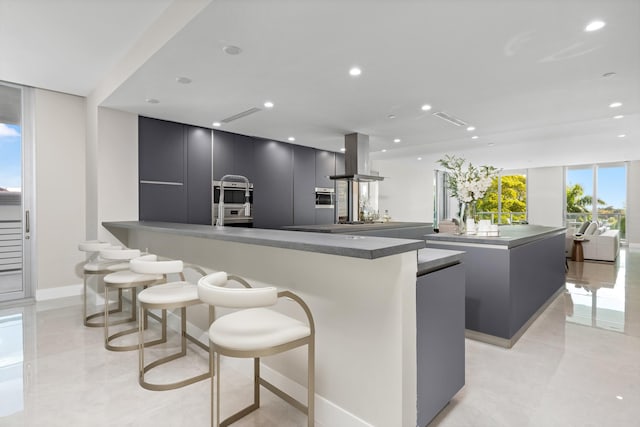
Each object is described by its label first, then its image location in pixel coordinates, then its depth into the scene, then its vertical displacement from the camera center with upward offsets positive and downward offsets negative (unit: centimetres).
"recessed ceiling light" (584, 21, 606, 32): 213 +120
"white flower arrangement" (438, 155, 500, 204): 317 +26
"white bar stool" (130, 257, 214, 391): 205 -56
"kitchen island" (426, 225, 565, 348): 272 -66
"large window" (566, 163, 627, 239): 987 +39
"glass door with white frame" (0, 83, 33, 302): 400 +20
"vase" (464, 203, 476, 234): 327 -10
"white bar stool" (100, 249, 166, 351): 266 -59
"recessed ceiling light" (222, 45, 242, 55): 246 +121
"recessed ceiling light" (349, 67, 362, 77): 286 +122
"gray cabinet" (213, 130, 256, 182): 509 +87
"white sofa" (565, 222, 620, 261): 683 -78
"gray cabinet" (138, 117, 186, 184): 430 +80
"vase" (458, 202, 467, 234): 331 -10
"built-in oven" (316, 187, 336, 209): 662 +23
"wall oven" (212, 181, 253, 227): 508 +9
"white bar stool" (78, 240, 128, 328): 318 -58
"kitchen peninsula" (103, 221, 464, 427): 149 -58
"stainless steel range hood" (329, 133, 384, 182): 528 +83
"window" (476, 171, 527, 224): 1174 +30
